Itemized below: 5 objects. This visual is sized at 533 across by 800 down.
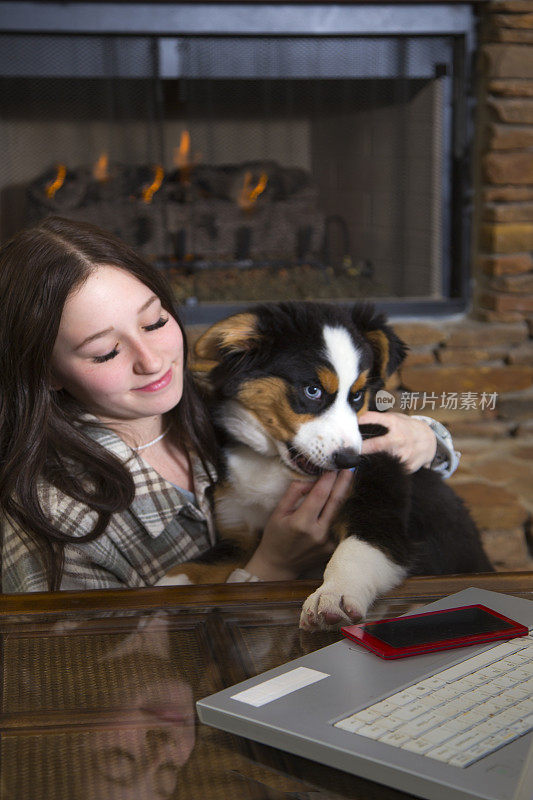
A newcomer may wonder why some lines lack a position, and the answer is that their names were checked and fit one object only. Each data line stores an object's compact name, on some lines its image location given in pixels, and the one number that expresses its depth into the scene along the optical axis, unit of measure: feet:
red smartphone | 2.39
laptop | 1.74
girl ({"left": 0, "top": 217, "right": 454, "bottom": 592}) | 4.19
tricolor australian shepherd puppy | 4.29
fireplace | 9.32
